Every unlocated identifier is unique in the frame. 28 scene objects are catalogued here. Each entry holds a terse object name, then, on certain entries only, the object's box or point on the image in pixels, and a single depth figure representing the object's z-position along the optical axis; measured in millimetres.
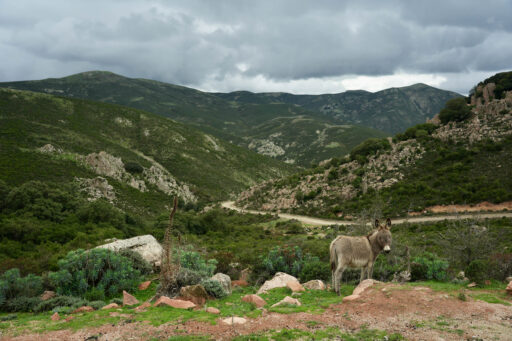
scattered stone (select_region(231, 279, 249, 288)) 14069
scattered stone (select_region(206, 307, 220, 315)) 8352
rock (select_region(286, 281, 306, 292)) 10875
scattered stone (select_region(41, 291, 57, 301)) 11090
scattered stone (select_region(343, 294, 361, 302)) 8538
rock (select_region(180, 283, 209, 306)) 9688
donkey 9828
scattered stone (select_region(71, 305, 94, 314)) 9182
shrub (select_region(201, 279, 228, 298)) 10398
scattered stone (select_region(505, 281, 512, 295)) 8780
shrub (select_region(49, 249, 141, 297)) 11445
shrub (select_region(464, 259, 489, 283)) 9953
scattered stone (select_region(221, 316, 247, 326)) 7122
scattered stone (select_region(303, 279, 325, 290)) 11277
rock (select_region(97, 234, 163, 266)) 16312
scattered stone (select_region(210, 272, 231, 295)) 10850
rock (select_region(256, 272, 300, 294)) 11727
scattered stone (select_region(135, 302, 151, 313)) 8711
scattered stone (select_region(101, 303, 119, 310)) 9227
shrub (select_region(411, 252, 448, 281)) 11602
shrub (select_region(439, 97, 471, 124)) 52469
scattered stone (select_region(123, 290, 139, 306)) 10017
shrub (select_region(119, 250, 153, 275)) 14641
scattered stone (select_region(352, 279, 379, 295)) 9222
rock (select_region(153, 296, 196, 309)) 8938
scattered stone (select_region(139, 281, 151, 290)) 12987
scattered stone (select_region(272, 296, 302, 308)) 8862
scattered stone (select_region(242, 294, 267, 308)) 9005
